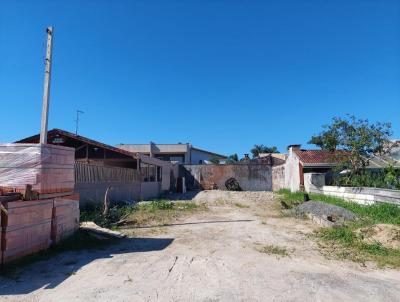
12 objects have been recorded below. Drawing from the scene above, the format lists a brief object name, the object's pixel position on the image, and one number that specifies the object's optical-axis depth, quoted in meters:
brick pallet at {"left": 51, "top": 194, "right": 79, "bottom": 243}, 7.51
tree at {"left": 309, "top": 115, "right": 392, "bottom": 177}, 16.12
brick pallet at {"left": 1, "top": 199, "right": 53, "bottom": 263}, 5.93
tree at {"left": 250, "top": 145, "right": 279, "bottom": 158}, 70.06
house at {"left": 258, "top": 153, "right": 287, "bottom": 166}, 32.10
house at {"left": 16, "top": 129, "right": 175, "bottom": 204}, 14.11
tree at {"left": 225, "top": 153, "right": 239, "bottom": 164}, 62.78
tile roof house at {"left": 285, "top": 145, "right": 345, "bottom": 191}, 22.97
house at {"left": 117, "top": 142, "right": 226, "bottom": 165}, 43.78
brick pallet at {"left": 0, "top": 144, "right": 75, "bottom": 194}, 6.90
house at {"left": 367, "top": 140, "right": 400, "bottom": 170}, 16.74
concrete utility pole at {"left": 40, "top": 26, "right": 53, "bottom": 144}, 8.43
